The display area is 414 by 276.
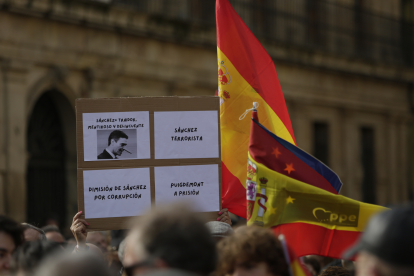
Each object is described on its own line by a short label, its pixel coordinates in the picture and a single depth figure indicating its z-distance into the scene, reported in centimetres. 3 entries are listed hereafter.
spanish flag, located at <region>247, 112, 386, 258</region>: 888
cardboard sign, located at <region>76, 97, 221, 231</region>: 920
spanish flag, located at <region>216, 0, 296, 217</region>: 1123
